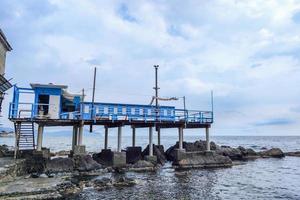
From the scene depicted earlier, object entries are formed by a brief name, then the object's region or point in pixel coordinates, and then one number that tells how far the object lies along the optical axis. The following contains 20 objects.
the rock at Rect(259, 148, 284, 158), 51.19
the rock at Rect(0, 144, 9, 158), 28.53
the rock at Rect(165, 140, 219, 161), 40.34
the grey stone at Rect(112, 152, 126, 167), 29.52
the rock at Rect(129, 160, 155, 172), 29.72
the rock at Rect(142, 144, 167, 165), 35.97
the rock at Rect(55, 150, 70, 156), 48.26
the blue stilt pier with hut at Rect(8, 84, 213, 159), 26.22
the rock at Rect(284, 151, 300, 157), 55.93
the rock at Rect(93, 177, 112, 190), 20.68
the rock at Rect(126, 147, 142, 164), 35.75
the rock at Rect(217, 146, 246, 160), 44.06
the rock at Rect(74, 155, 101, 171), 26.29
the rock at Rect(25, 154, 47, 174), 24.27
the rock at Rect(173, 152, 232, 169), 32.70
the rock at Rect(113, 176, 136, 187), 21.73
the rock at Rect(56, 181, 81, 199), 17.39
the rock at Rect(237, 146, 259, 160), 48.27
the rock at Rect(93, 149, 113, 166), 31.65
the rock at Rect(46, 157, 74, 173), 24.95
